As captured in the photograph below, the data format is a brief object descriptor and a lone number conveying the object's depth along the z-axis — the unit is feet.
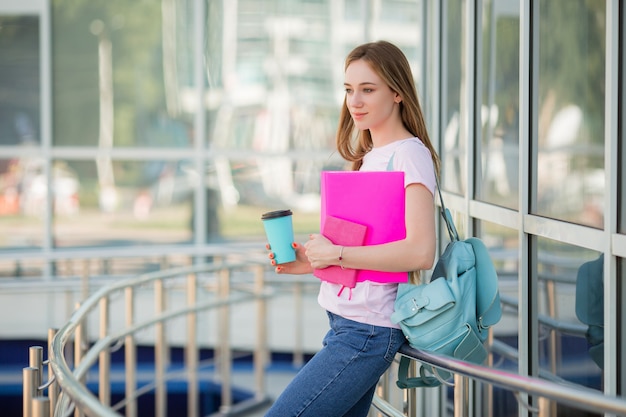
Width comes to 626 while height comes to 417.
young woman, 15.43
